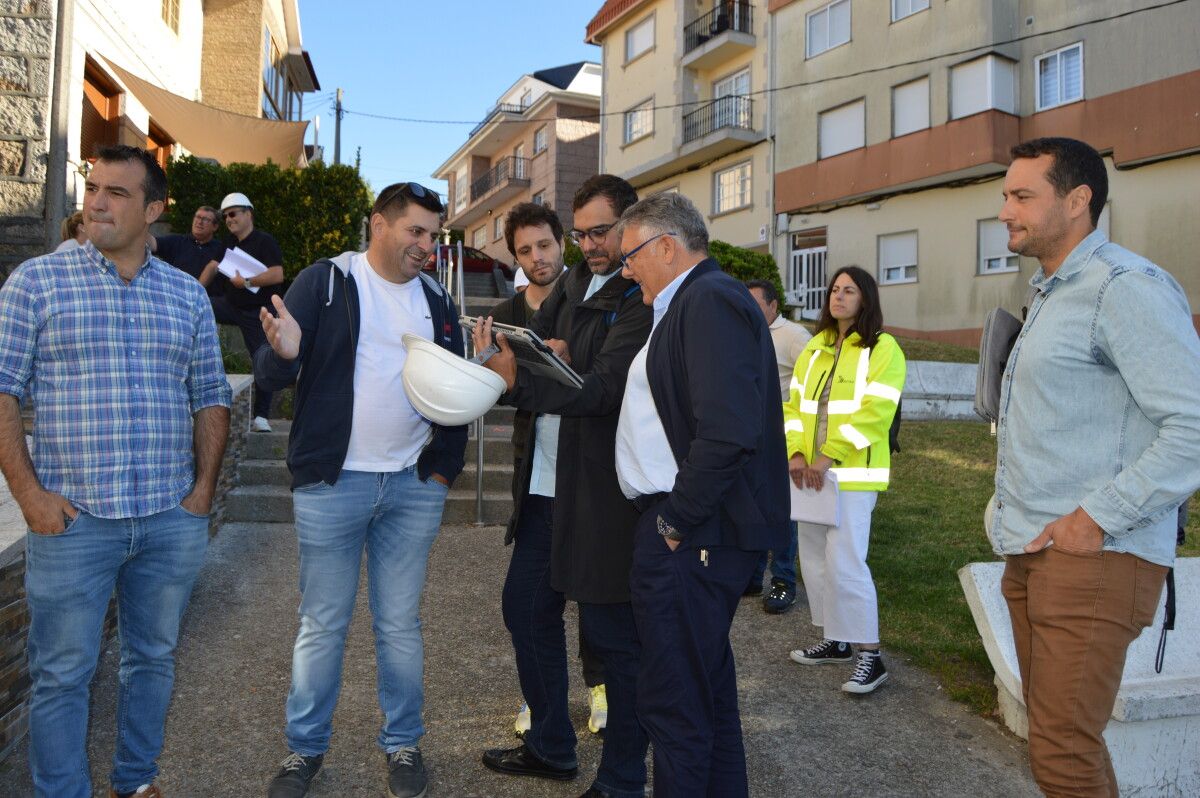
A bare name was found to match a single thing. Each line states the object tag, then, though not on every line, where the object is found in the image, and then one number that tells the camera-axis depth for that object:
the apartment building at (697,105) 24.08
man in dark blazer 2.57
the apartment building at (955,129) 16.48
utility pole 33.44
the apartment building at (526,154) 34.50
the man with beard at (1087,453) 2.32
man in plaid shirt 2.67
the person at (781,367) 5.71
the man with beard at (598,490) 3.05
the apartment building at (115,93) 9.09
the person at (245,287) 7.57
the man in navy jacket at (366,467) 3.20
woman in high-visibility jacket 4.56
